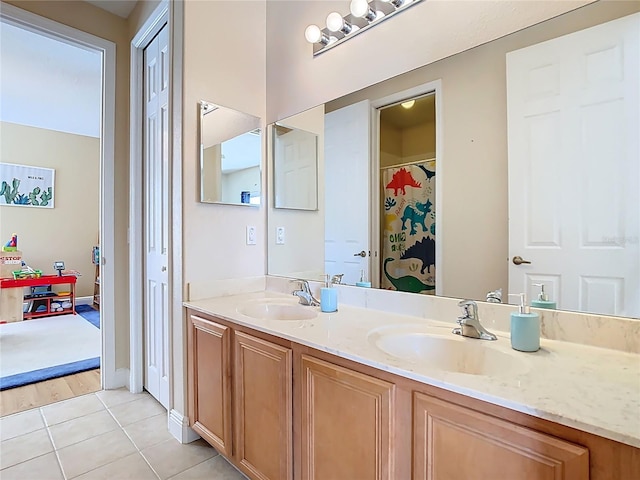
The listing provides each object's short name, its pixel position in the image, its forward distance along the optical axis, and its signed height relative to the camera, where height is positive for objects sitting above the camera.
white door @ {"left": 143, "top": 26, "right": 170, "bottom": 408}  2.14 +0.14
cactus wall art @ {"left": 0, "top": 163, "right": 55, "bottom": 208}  4.85 +0.78
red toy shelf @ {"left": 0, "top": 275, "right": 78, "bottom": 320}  4.32 -0.59
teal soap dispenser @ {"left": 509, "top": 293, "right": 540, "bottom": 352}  0.98 -0.27
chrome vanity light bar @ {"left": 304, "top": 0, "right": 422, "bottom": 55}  1.51 +1.02
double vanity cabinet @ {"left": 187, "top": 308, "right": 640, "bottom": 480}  0.68 -0.49
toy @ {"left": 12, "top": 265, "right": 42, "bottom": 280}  4.44 -0.44
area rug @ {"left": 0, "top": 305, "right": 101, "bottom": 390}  2.72 -1.04
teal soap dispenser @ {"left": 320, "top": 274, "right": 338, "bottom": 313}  1.55 -0.28
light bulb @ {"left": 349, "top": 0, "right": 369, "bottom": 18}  1.54 +1.03
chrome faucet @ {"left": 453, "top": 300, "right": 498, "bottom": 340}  1.11 -0.28
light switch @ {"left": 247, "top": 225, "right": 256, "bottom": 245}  2.06 +0.02
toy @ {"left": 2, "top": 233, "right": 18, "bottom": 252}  4.54 -0.07
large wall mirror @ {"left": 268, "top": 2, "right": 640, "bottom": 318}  1.01 +0.24
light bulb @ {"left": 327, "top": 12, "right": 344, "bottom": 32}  1.66 +1.04
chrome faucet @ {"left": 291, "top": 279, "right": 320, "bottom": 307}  1.68 -0.28
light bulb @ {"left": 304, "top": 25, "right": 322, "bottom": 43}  1.76 +1.04
